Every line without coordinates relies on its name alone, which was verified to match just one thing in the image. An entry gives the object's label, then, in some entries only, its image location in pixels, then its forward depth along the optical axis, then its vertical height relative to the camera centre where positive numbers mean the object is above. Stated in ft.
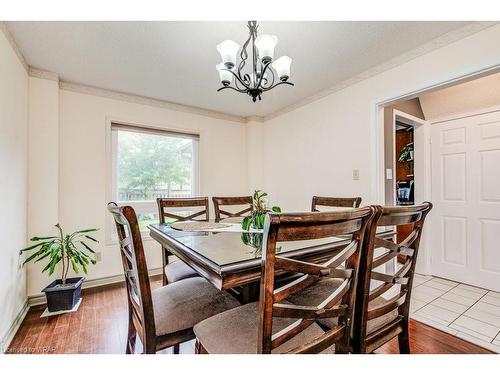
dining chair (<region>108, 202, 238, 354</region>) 3.26 -1.90
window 9.61 +0.93
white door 8.18 -0.49
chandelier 4.68 +2.62
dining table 3.01 -0.97
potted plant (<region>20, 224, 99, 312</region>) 6.86 -2.63
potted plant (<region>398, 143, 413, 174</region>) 11.54 +1.50
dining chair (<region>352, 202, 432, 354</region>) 3.31 -1.49
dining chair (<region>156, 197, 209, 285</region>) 5.47 -0.93
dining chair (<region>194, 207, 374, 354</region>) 2.42 -1.34
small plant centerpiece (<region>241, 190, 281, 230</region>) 5.25 -0.66
